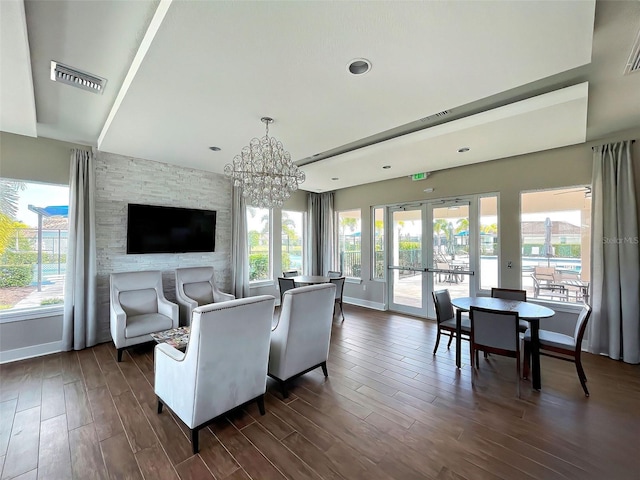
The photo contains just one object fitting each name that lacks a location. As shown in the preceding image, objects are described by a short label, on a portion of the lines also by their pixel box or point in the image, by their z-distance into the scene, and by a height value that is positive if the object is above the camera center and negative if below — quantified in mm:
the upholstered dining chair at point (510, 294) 3611 -721
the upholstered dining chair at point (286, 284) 4800 -762
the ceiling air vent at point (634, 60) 1974 +1461
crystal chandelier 3029 +809
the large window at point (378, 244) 6148 -38
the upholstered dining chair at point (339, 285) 5066 -859
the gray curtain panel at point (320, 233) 6910 +243
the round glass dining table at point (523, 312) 2711 -767
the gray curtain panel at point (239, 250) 5363 -162
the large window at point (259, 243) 5922 -21
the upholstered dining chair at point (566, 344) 2600 -1042
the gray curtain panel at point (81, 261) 3689 -269
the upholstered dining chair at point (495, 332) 2570 -901
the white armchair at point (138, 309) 3393 -964
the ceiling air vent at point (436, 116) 3064 +1507
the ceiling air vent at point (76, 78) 2312 +1508
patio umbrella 4072 +58
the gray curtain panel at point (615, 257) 3311 -188
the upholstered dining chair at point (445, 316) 3418 -1000
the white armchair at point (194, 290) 4273 -827
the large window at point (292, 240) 6607 +42
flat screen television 4262 +219
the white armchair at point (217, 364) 1874 -940
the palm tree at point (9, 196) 3436 +589
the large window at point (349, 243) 6598 -18
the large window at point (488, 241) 4527 +28
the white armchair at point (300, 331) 2480 -880
